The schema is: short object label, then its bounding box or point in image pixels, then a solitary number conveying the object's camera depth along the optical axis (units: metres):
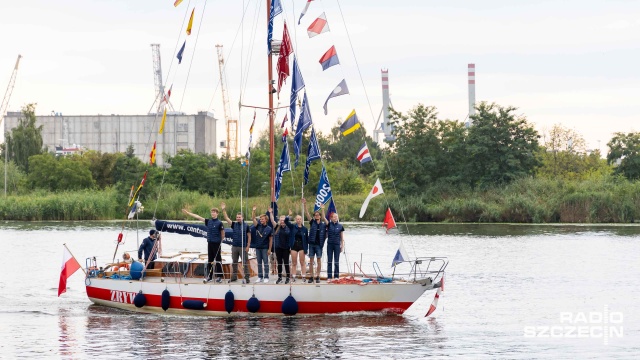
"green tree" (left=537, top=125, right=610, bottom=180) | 100.12
